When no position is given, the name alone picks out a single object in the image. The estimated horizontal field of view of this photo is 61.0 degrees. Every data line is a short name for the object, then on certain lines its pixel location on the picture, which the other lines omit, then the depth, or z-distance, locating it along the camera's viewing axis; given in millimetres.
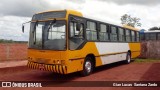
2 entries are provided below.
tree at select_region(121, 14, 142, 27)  30193
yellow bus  5828
